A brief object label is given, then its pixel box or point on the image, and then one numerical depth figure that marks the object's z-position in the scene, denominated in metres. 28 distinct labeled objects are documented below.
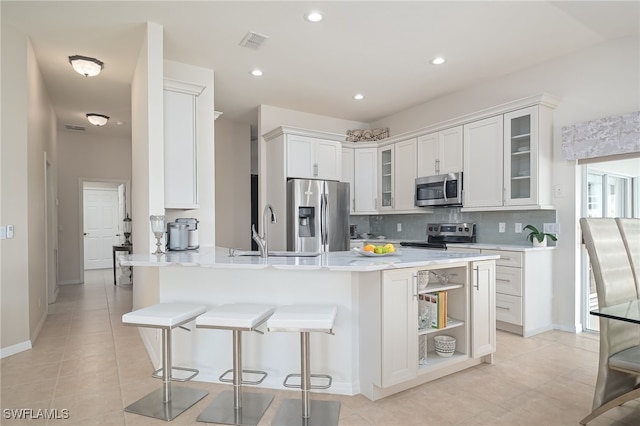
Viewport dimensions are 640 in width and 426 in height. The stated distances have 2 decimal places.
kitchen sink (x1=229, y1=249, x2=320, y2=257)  2.74
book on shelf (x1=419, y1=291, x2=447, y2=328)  2.63
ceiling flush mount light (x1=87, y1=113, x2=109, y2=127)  5.64
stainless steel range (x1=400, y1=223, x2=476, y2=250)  4.67
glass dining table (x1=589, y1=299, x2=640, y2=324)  1.67
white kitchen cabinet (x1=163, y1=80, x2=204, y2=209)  3.25
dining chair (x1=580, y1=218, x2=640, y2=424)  1.93
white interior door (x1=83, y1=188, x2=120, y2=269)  9.09
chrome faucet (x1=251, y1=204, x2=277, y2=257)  2.55
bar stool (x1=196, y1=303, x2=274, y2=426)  2.00
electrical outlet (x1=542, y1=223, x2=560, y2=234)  3.86
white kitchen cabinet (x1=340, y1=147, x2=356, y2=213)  5.77
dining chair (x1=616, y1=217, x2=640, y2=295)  2.23
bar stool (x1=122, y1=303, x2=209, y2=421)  2.06
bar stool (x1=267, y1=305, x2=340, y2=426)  1.94
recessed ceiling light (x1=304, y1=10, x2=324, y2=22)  2.96
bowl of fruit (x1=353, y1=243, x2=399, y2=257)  2.62
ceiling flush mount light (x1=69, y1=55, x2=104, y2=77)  3.69
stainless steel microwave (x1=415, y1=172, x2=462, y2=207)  4.57
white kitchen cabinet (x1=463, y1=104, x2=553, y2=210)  3.82
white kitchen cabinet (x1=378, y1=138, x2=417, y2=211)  5.24
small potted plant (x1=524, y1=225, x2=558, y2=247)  3.80
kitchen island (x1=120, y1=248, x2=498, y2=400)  2.27
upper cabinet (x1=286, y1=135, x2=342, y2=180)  5.02
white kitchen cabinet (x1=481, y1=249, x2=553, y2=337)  3.68
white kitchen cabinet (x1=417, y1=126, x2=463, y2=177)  4.57
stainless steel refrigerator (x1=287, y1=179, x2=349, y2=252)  4.89
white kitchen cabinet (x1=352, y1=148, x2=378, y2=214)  5.83
